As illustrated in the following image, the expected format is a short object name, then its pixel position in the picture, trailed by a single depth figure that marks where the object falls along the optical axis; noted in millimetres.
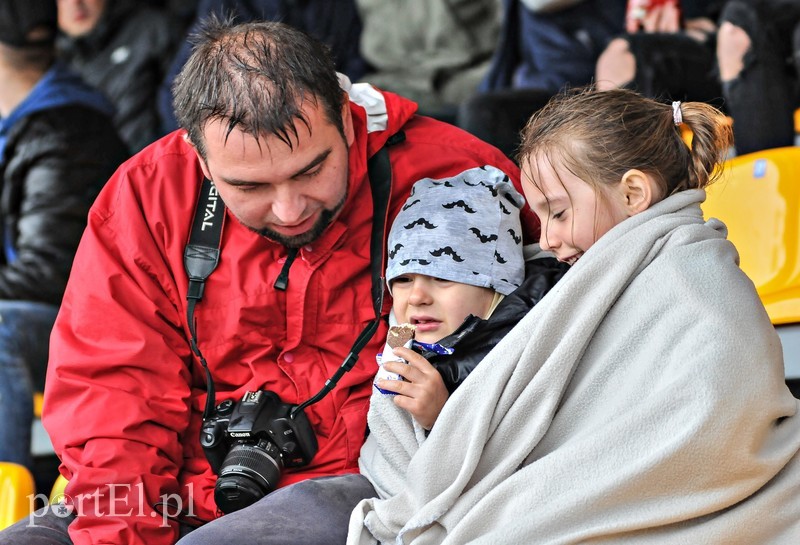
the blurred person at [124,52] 8516
